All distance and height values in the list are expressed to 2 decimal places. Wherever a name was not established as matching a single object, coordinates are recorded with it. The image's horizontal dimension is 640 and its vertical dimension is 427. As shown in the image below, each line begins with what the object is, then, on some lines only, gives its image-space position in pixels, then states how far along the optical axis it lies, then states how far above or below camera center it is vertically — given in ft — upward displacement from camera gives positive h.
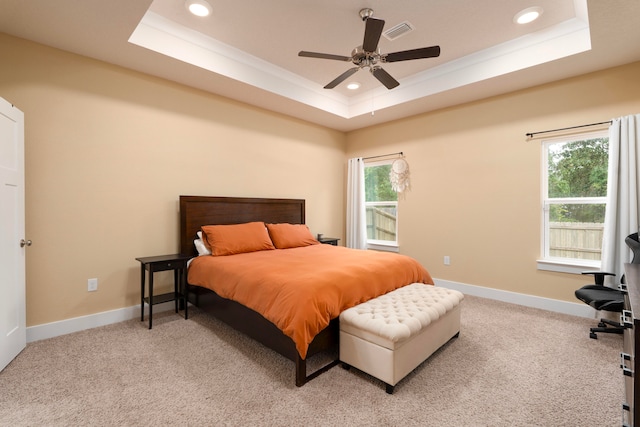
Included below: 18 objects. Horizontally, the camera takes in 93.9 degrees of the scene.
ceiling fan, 7.27 +4.24
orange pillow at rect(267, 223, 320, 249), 13.03 -1.37
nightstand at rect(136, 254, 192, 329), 9.63 -2.41
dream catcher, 15.87 +1.69
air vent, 9.19 +5.57
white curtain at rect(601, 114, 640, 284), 9.60 +0.56
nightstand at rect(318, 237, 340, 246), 16.01 -1.88
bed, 6.90 -2.41
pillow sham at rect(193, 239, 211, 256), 11.15 -1.64
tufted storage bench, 6.31 -2.89
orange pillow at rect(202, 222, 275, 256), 11.04 -1.30
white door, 7.20 -0.84
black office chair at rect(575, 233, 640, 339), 8.15 -2.55
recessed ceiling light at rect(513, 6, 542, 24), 8.79 +5.85
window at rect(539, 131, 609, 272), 10.87 +0.36
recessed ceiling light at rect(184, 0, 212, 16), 8.50 +5.76
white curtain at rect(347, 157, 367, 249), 17.56 -0.05
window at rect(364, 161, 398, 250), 16.75 -0.03
